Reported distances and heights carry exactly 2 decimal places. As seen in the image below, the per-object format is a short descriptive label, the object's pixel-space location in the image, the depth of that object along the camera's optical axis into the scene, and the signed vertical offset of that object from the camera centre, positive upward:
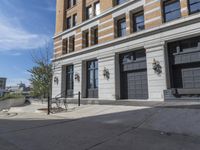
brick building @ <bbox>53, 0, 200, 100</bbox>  13.33 +3.74
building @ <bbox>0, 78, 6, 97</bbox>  93.62 +4.23
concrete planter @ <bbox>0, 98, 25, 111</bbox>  21.49 -1.50
